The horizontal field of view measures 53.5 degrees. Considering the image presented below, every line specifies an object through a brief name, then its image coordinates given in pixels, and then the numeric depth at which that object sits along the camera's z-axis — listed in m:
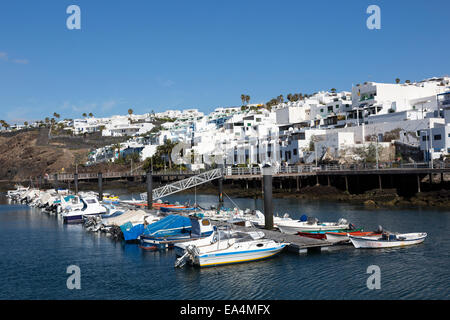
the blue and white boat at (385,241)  31.03
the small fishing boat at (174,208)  54.72
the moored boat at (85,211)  51.72
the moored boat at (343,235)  32.09
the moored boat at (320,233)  32.69
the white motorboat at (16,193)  101.16
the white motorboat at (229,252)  27.39
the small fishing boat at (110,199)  65.06
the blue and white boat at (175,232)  33.75
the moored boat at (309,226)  35.97
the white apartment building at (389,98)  90.75
